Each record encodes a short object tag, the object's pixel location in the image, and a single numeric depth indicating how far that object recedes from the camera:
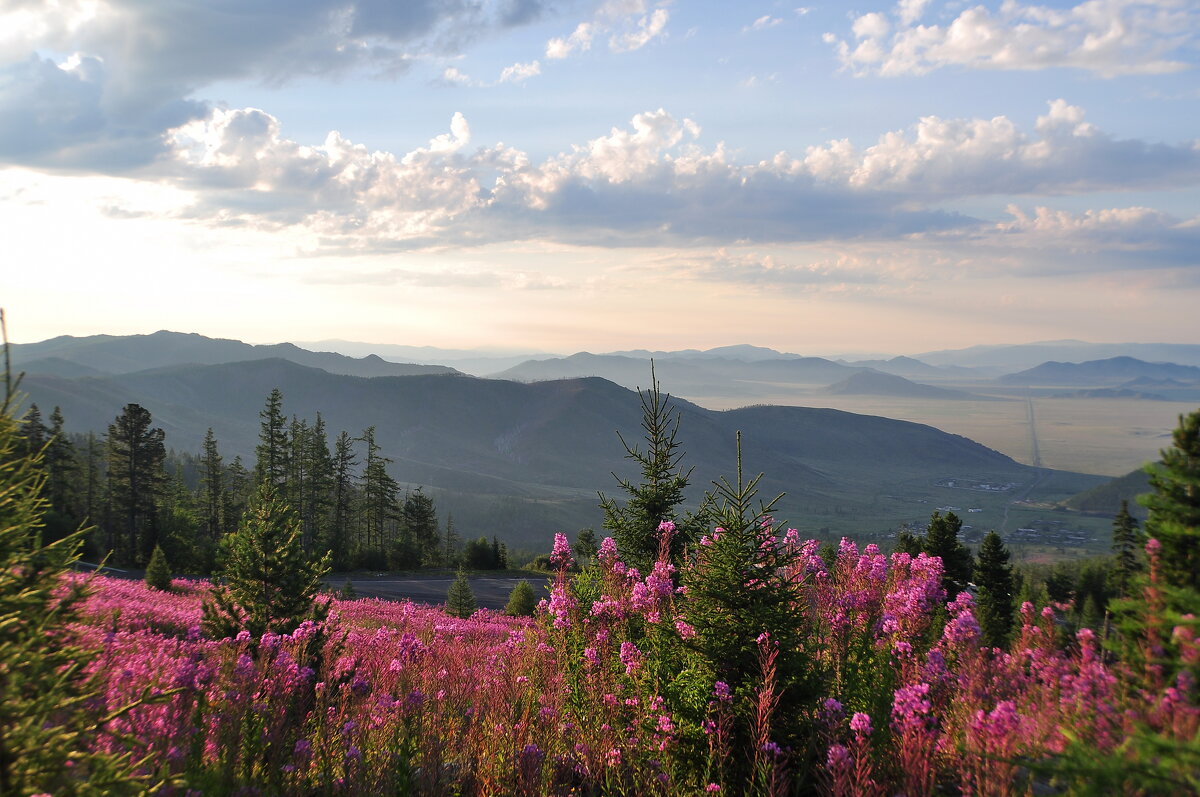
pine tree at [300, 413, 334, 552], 64.69
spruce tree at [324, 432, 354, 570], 60.90
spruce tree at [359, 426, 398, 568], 69.50
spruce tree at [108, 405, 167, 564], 51.44
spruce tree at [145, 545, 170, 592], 25.86
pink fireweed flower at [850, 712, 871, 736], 4.57
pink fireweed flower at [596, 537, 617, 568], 9.46
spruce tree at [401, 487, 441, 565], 68.06
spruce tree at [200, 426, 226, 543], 61.47
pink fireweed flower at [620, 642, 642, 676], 6.34
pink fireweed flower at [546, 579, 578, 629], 8.38
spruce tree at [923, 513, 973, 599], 31.28
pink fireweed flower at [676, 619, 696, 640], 6.03
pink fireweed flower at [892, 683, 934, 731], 4.70
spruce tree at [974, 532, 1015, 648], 38.94
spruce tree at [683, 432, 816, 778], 5.41
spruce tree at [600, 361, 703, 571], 13.24
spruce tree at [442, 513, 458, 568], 68.12
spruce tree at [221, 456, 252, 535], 59.85
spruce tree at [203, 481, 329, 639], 8.65
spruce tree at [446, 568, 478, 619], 27.72
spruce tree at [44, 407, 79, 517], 54.16
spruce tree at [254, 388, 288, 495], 58.34
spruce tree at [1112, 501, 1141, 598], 42.72
